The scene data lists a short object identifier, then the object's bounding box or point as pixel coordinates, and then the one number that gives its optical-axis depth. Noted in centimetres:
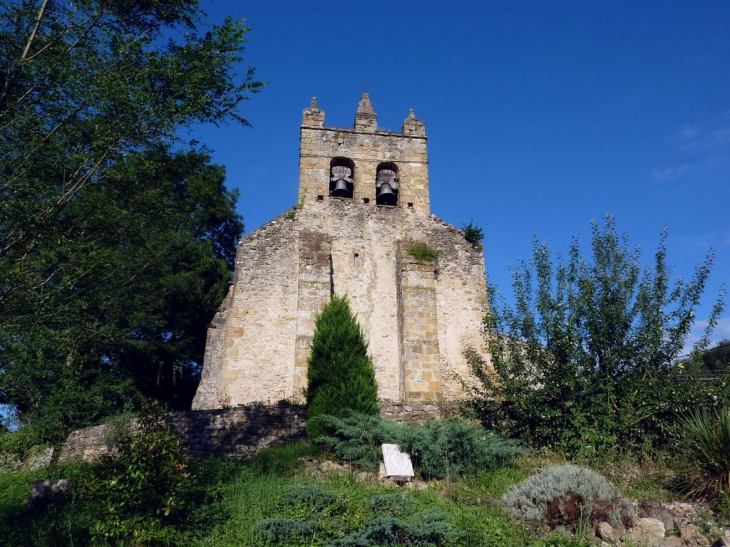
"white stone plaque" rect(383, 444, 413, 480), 879
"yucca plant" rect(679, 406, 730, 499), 727
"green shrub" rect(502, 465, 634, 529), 682
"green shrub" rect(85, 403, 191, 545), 628
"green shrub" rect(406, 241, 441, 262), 1589
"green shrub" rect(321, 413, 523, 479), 907
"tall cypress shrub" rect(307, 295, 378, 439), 1102
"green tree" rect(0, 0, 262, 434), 652
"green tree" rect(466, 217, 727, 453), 965
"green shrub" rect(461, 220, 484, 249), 1706
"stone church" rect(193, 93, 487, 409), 1434
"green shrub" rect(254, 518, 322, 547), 619
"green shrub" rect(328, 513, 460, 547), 599
